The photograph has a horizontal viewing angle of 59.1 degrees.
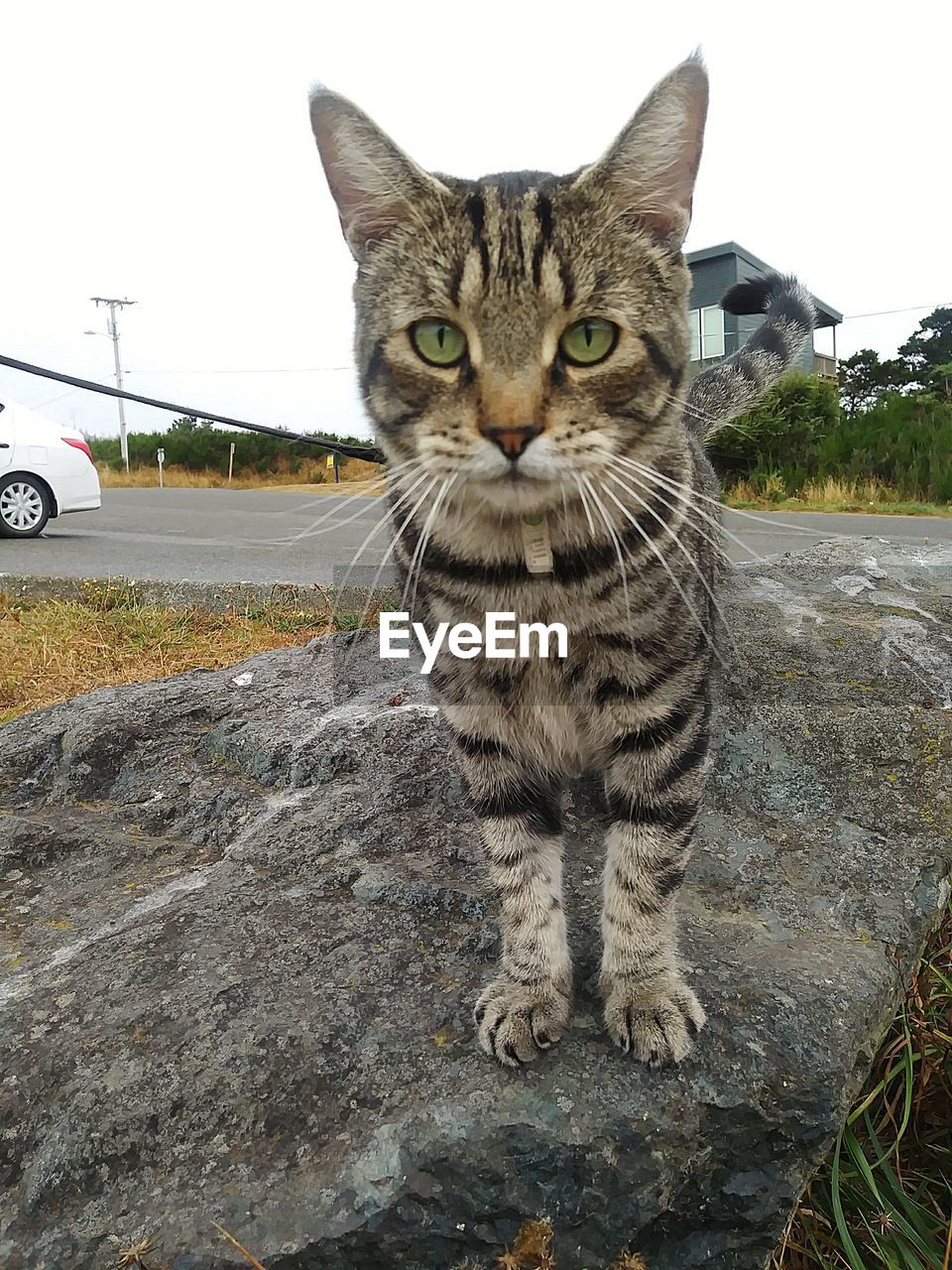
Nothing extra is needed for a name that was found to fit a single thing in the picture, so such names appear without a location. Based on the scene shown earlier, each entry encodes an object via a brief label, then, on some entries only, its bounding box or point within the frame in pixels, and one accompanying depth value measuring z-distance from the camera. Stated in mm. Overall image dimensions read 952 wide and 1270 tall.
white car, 8281
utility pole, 32544
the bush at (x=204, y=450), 22219
